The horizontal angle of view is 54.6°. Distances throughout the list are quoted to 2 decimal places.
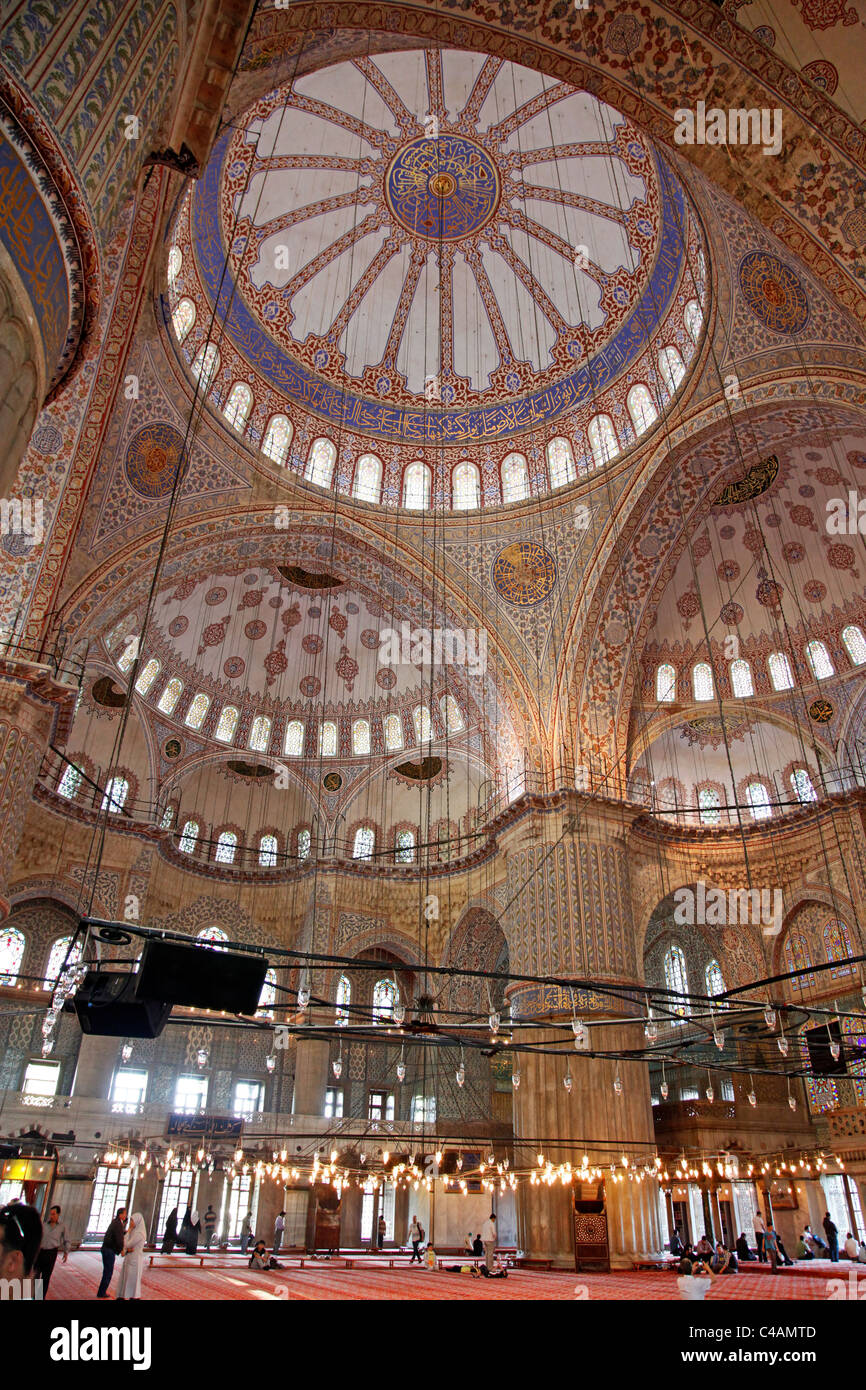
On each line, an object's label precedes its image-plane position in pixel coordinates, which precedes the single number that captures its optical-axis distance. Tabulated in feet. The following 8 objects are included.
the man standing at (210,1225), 55.42
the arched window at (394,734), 66.80
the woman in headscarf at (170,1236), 51.06
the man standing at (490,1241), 38.68
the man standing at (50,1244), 20.81
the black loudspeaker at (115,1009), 21.88
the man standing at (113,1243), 25.83
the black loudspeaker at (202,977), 20.03
